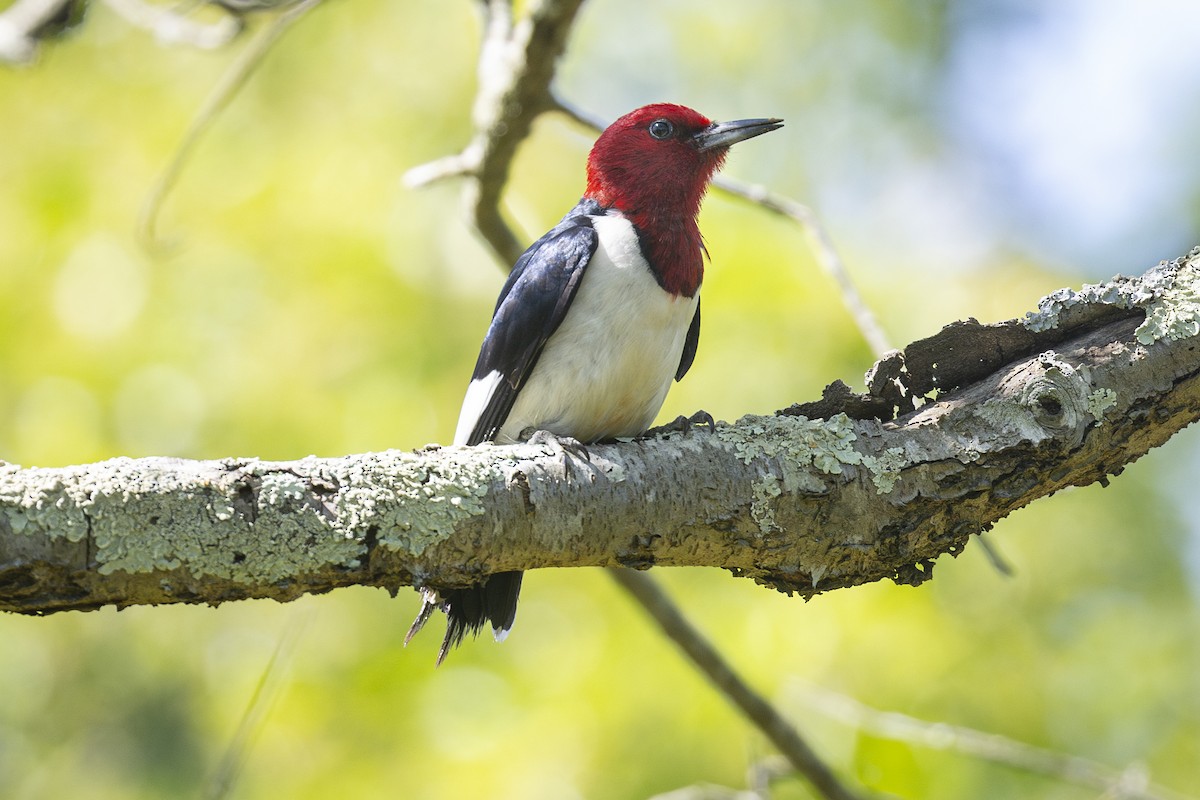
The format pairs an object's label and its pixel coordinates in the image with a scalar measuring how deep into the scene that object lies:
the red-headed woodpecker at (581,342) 6.27
